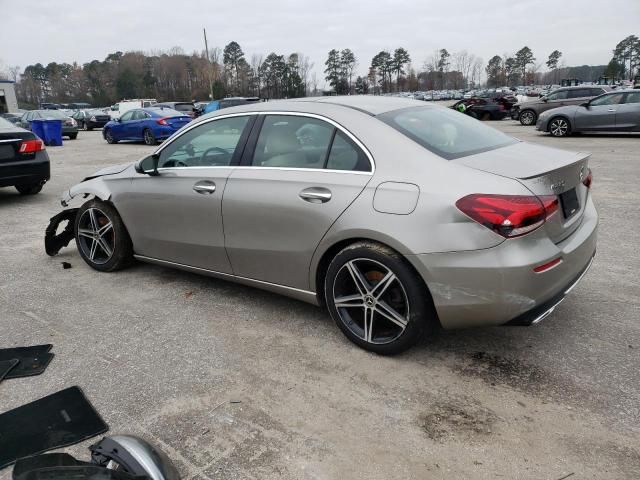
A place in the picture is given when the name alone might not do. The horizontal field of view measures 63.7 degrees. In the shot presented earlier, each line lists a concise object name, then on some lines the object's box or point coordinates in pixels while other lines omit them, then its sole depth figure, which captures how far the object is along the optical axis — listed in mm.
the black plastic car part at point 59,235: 5211
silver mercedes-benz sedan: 2736
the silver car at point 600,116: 15352
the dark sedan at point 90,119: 32781
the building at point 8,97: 54344
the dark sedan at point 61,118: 23170
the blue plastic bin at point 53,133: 20703
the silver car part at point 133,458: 1989
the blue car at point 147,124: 18594
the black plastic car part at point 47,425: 2469
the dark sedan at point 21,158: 7840
